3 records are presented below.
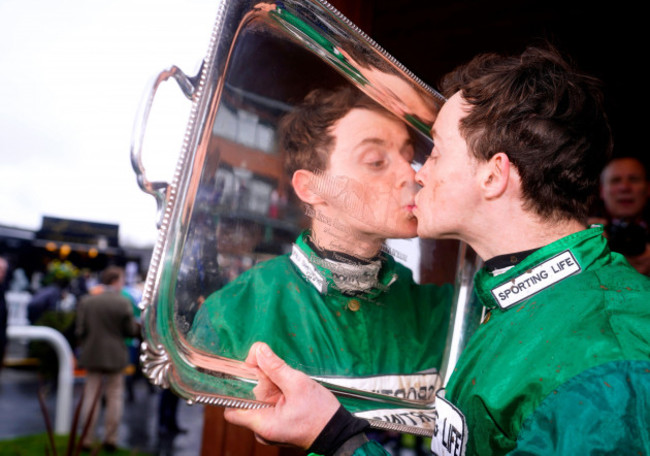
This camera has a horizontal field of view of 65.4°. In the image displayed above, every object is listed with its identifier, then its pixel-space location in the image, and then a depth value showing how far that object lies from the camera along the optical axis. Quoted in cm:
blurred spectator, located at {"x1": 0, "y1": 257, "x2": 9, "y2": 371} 408
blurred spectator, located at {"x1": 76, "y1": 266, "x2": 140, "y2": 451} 452
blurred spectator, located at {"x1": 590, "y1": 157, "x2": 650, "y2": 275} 182
